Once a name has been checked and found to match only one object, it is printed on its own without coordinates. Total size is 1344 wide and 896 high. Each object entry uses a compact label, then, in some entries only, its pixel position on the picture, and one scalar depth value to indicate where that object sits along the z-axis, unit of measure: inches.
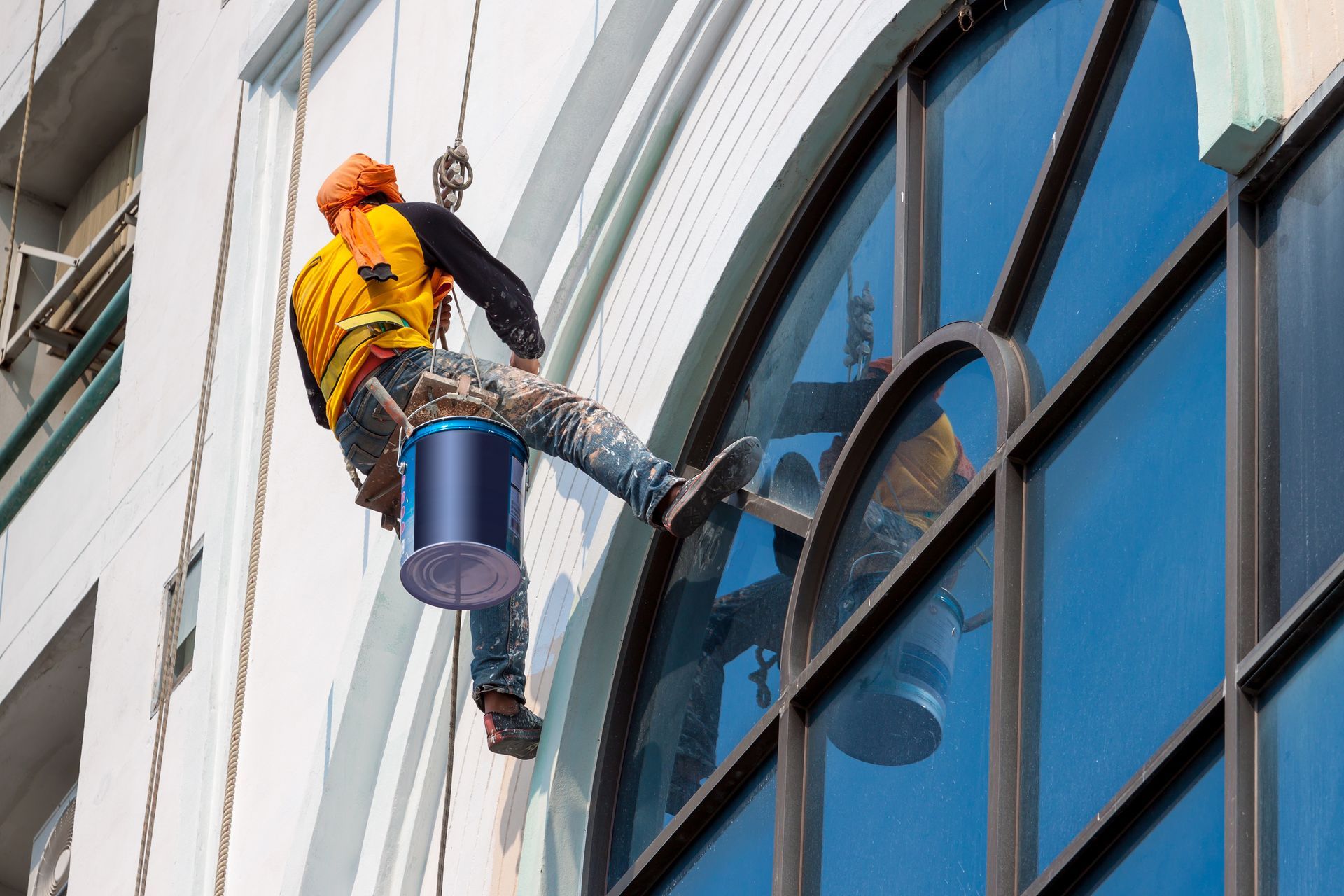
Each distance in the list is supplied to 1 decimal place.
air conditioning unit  1159.6
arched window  509.4
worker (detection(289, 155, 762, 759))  670.5
